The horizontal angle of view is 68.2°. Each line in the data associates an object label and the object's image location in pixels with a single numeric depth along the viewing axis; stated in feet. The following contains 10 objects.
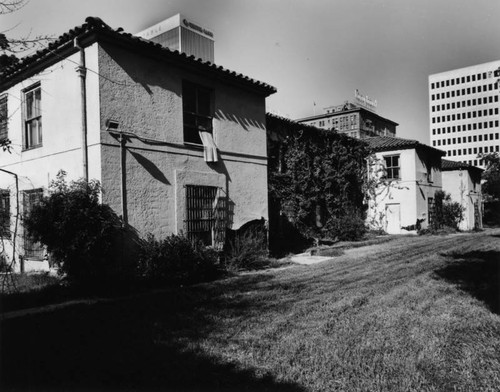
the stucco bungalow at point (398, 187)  68.59
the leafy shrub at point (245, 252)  32.50
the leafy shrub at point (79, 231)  23.58
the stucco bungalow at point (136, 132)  26.73
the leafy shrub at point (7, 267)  13.65
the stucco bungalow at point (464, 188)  85.35
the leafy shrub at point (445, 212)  75.63
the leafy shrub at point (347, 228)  54.54
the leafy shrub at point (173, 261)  26.35
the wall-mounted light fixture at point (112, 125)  26.53
